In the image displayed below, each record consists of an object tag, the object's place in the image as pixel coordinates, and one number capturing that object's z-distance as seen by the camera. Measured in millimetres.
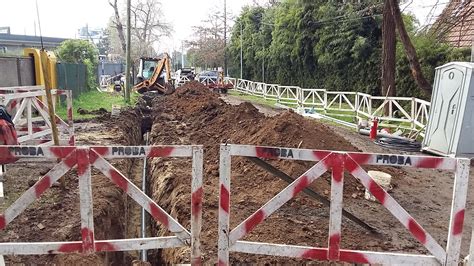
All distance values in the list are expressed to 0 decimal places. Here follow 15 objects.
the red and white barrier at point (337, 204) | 3334
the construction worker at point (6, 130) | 5930
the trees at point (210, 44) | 56031
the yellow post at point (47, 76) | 5164
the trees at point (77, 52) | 28125
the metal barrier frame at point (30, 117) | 7303
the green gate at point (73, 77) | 18797
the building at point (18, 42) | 44238
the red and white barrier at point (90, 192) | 3342
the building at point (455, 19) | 10383
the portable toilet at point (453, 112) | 8922
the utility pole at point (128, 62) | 20797
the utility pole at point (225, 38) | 53000
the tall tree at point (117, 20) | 41781
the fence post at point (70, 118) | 8406
